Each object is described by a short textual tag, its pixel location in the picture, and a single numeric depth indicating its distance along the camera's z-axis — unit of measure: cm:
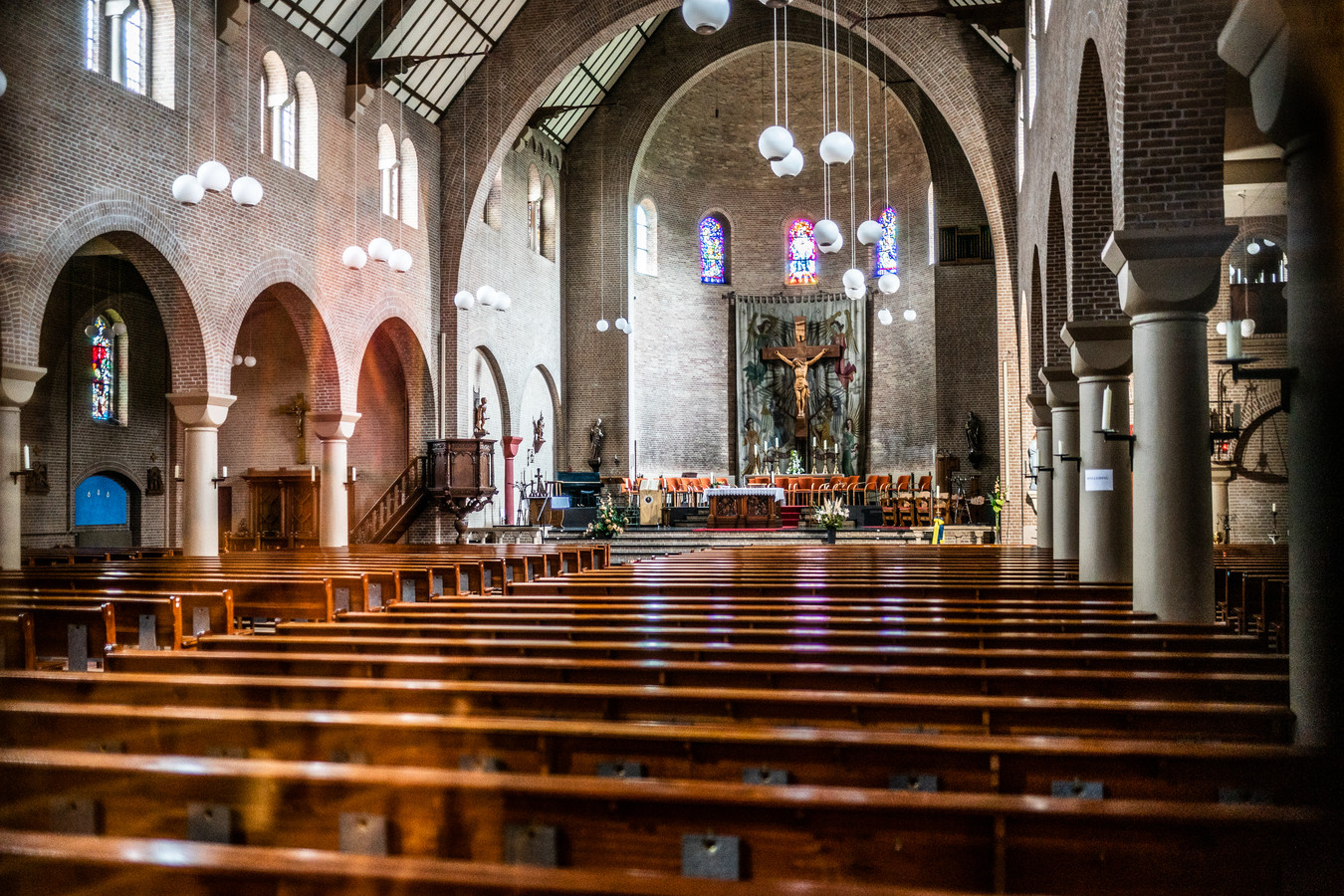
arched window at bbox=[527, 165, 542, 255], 2489
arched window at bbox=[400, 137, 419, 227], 1970
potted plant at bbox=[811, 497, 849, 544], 2005
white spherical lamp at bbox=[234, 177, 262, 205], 1162
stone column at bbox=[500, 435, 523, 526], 2384
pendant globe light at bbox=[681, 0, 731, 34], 729
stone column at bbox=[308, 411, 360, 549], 1781
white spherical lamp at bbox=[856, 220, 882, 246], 1379
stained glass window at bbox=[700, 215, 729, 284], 2959
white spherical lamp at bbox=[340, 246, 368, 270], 1452
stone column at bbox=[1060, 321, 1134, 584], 944
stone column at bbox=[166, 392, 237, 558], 1448
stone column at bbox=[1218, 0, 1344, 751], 343
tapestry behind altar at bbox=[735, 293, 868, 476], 2848
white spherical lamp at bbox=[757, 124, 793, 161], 944
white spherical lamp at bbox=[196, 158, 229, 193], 1121
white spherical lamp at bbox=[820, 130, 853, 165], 984
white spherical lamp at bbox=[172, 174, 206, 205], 1134
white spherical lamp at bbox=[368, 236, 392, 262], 1412
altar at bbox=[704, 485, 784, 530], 2178
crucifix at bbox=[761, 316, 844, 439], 2794
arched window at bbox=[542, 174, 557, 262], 2592
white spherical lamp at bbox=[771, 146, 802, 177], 1010
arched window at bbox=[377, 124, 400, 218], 1883
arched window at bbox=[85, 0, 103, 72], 1258
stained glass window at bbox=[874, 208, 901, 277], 2783
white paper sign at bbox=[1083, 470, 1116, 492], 894
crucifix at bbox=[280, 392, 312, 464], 2034
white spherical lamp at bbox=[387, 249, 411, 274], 1449
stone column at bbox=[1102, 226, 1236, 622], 671
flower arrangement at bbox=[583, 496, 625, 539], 2050
